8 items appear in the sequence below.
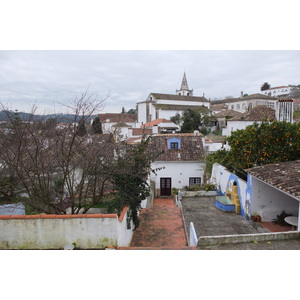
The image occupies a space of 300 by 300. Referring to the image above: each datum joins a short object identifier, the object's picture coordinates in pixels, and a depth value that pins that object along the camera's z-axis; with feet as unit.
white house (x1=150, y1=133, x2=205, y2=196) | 62.23
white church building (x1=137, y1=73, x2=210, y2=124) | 174.19
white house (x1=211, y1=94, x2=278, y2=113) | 176.14
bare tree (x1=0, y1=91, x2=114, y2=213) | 23.95
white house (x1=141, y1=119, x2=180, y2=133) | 147.84
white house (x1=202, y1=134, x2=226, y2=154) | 94.59
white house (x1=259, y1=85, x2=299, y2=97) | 225.35
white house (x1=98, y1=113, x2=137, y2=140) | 184.24
